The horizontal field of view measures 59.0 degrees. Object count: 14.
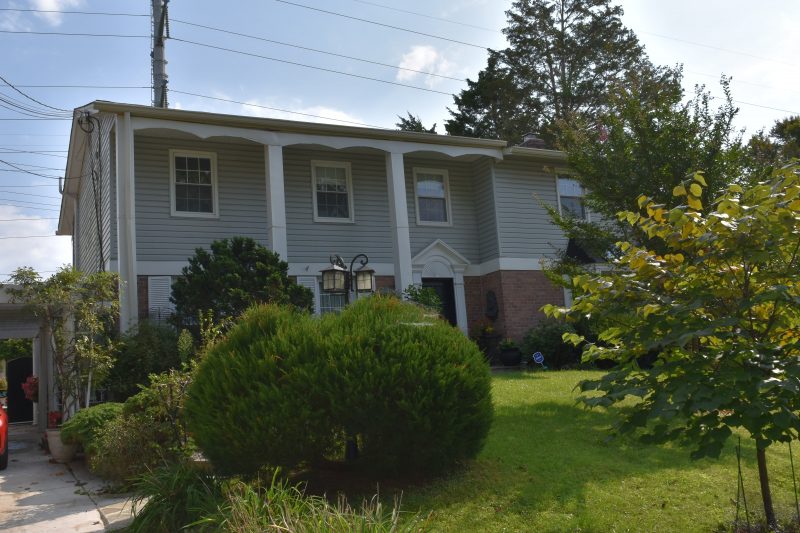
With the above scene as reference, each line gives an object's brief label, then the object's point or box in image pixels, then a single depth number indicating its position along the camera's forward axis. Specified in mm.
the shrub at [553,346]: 16578
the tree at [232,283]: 12727
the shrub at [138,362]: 12266
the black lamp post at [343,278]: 10688
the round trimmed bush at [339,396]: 5922
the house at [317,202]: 14867
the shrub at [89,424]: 9336
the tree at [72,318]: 11430
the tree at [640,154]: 10078
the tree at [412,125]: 32531
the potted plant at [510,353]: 16906
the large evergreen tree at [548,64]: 32656
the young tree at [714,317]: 4168
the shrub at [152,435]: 8078
